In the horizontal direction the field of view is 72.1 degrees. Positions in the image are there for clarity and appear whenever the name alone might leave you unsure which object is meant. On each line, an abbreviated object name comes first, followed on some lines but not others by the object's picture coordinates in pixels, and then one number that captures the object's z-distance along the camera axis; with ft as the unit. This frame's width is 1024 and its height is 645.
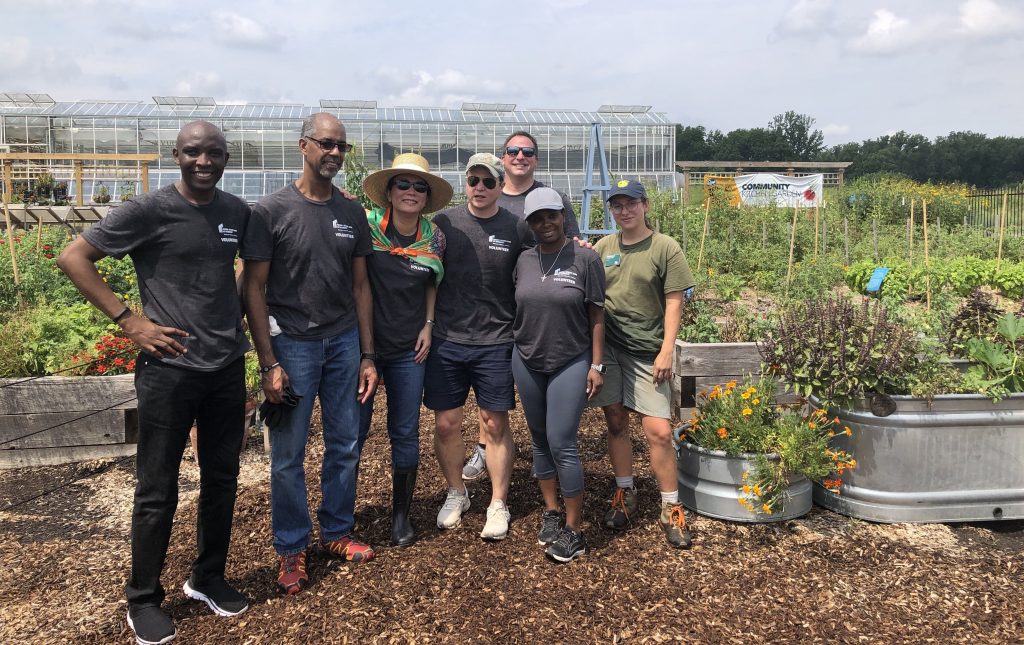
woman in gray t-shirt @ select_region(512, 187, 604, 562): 10.39
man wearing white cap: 11.20
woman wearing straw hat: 10.66
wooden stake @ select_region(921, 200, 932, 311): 23.44
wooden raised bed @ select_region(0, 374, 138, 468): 15.06
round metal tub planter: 11.50
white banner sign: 52.80
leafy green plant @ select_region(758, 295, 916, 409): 11.25
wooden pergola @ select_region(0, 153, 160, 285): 39.65
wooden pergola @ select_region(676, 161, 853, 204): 75.00
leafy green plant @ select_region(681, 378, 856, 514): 11.12
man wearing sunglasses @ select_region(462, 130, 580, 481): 12.41
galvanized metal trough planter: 11.25
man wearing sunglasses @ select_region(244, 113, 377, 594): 9.38
